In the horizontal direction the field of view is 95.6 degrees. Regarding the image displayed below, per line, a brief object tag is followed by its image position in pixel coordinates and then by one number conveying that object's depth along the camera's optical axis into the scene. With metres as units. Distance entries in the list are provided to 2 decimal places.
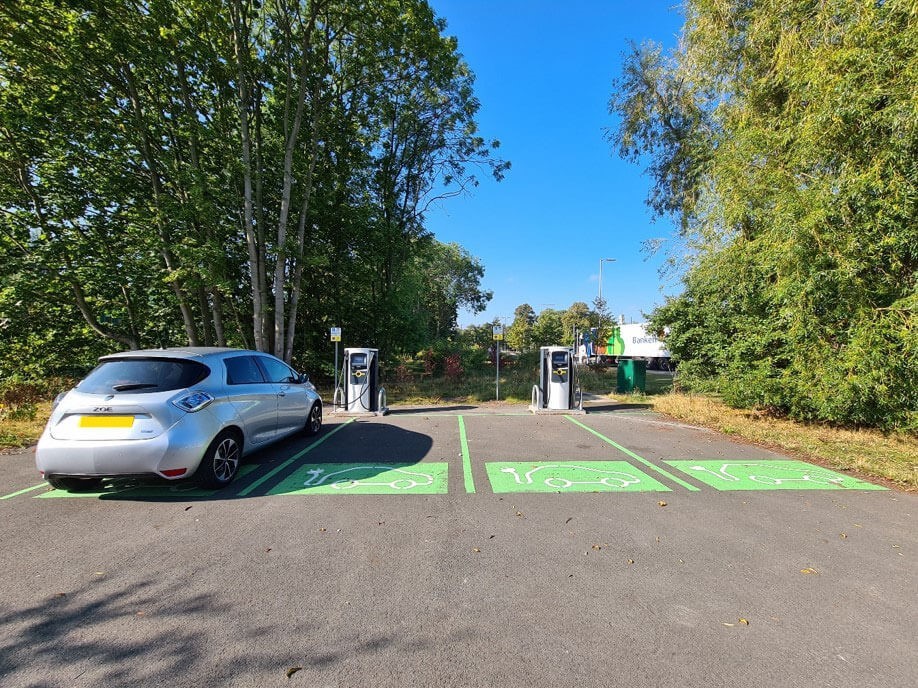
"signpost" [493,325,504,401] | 12.30
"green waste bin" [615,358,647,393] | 14.36
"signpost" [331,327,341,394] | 10.64
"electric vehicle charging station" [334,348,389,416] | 10.28
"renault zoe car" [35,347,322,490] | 3.98
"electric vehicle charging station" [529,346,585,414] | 10.73
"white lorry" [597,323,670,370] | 27.58
